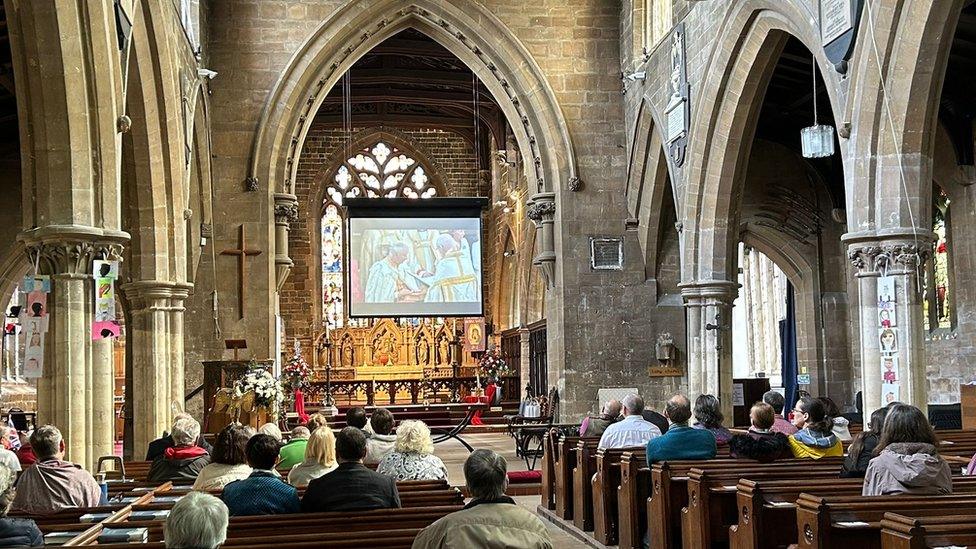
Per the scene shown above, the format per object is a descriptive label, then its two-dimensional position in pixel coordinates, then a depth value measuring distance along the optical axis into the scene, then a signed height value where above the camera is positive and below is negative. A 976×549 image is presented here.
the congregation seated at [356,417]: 8.02 -0.49
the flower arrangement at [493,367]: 26.69 -0.51
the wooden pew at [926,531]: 3.96 -0.71
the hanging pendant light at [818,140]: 10.97 +1.93
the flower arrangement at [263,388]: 13.09 -0.43
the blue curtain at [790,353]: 21.25 -0.27
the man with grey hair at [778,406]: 9.72 -0.61
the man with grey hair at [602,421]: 10.69 -0.76
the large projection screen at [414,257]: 20.72 +1.75
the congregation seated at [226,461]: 6.30 -0.62
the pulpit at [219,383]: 14.34 -0.43
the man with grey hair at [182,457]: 7.93 -0.74
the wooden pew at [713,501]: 6.46 -0.92
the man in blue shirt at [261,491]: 5.43 -0.68
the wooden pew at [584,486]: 9.69 -1.24
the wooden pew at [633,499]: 8.09 -1.14
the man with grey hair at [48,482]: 6.28 -0.71
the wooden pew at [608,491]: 8.85 -1.17
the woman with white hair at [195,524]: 3.42 -0.53
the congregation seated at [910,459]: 5.26 -0.58
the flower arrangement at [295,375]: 19.02 -0.44
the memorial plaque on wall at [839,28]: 10.51 +2.98
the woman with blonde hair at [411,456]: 6.96 -0.68
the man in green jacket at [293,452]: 8.44 -0.77
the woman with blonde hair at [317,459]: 6.67 -0.65
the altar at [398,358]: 28.75 -0.27
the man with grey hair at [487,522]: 3.79 -0.60
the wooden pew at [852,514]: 4.68 -0.75
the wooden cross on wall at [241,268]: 17.34 +1.29
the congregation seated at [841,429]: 10.36 -0.85
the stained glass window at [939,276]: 16.41 +0.89
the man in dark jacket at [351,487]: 5.45 -0.67
